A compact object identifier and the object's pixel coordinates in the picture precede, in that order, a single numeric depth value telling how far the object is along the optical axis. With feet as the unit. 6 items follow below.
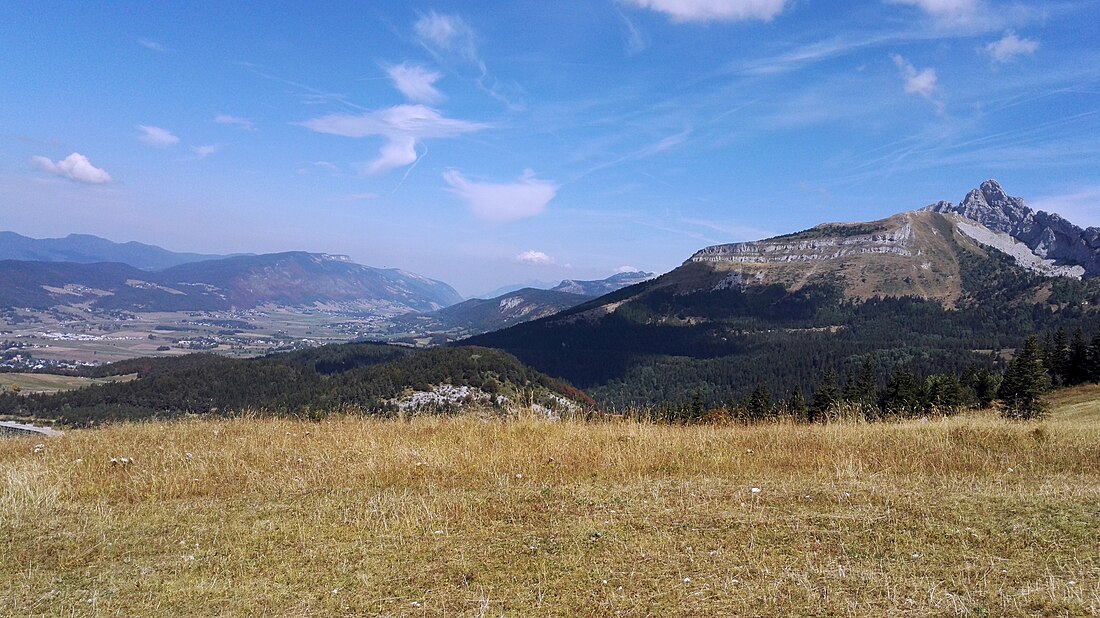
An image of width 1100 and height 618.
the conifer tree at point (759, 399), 165.07
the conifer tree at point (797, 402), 165.84
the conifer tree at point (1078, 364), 195.83
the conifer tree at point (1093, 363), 187.42
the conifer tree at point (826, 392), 160.35
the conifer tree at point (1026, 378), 128.16
